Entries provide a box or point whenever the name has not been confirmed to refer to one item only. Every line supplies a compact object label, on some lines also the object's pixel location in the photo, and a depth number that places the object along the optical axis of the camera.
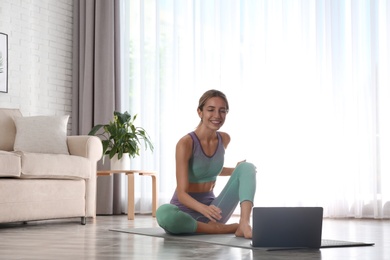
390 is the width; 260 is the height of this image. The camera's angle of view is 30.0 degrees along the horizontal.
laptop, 2.78
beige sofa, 4.48
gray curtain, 6.65
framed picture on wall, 6.00
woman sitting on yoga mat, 3.39
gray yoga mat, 2.95
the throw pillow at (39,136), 5.42
